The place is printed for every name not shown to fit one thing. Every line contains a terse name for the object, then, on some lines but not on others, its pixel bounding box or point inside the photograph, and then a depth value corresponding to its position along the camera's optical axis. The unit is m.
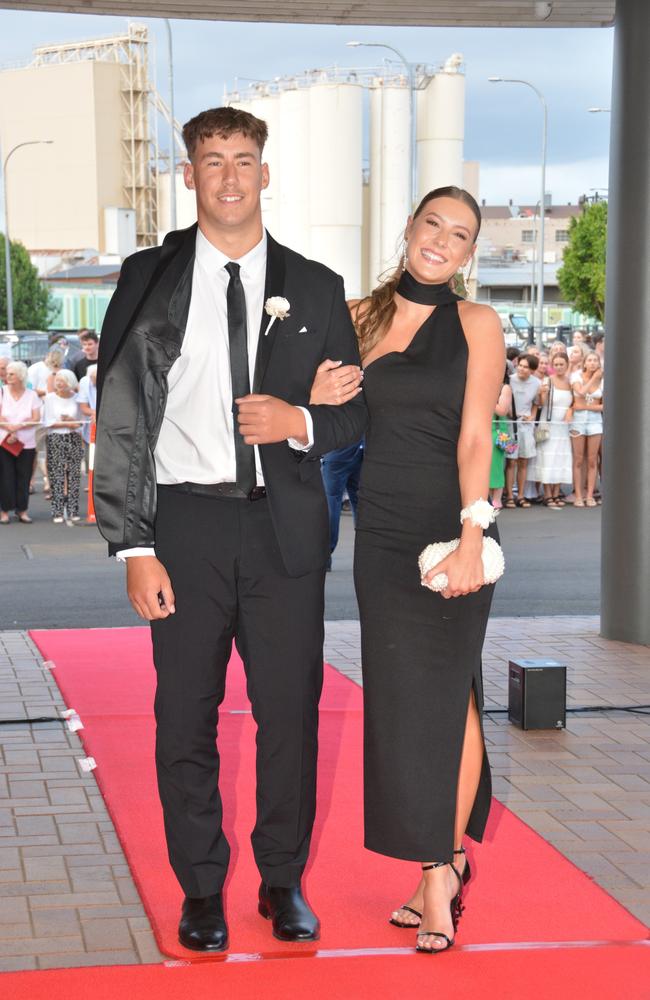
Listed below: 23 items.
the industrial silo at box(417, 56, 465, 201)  70.94
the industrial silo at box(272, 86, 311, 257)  70.06
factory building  68.50
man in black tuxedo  3.48
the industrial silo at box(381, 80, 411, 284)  70.62
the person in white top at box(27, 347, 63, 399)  15.62
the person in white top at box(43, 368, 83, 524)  14.21
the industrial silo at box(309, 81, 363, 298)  68.00
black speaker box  6.05
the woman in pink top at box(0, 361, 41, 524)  14.24
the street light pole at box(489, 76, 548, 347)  45.92
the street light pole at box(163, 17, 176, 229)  33.28
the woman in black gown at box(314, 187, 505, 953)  3.70
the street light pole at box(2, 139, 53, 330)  51.22
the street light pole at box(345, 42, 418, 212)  32.57
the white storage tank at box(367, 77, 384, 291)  70.94
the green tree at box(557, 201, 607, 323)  62.69
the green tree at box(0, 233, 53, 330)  77.62
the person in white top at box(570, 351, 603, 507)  15.93
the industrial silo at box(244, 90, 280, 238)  71.75
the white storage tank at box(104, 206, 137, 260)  96.94
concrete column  7.78
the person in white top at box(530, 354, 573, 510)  15.81
